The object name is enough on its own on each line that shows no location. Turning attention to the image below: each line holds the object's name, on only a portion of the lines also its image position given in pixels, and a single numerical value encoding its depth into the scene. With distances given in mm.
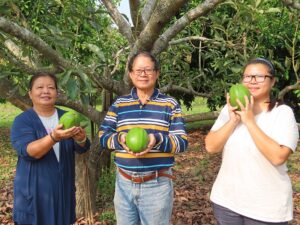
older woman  1580
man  1562
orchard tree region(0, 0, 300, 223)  1730
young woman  1331
